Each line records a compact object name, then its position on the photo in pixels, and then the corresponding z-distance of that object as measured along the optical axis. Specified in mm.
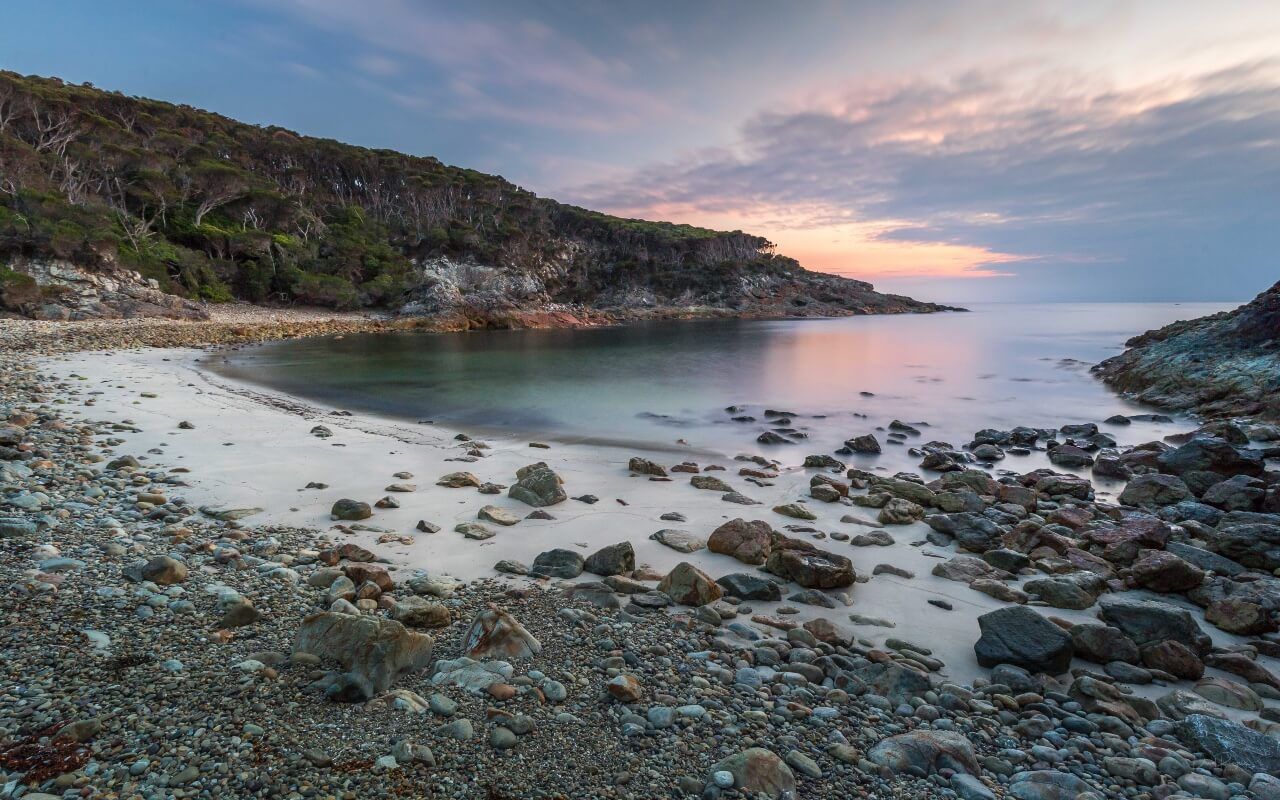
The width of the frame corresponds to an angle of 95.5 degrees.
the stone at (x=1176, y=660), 3277
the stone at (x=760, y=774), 2186
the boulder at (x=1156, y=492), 6895
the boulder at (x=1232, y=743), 2492
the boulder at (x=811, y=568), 4277
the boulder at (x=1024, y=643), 3201
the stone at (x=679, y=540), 4996
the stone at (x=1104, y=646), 3332
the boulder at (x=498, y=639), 2978
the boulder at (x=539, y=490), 6086
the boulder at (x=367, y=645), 2693
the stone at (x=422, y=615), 3271
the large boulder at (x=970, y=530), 5273
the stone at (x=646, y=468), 7699
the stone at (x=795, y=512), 6066
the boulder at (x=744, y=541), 4727
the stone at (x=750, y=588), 4031
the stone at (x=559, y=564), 4289
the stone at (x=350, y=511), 5246
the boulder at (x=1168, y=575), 4402
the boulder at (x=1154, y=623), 3507
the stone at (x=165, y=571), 3510
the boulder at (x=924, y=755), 2381
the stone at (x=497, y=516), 5383
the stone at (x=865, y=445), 10328
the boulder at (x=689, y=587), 3857
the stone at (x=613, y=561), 4363
